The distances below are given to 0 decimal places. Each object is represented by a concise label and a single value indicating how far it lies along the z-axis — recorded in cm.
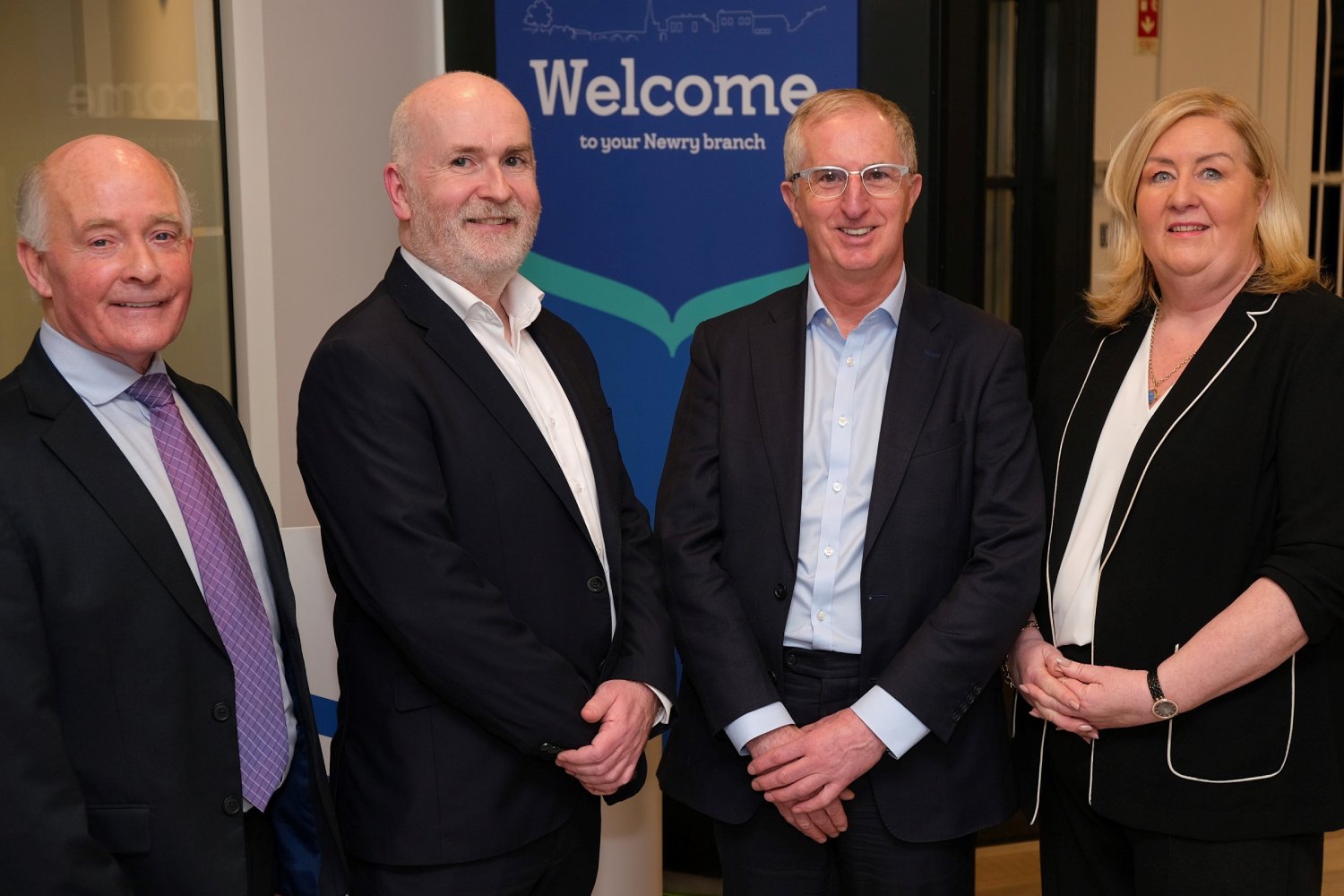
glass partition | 251
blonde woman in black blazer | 200
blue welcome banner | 349
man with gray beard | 196
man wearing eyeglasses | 215
